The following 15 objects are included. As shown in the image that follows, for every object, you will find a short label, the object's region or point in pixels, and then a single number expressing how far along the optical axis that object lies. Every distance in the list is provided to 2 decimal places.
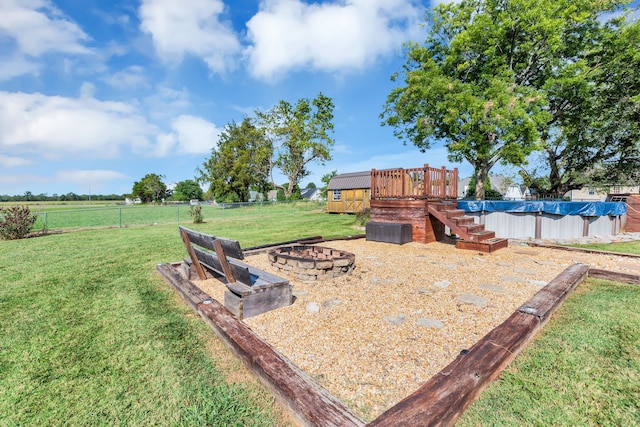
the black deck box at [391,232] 7.54
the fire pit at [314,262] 4.34
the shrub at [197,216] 14.67
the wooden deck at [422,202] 7.30
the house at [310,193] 59.52
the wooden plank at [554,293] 2.92
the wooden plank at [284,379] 1.59
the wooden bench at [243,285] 3.06
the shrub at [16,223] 9.48
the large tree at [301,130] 33.38
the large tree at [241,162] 34.88
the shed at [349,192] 23.48
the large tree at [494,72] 13.25
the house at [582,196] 35.81
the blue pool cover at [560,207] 8.77
